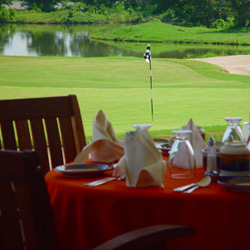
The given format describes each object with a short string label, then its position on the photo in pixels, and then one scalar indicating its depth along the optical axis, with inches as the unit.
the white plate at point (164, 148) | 130.0
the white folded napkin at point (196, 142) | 119.3
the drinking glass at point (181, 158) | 112.1
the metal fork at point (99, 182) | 109.1
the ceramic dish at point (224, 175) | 108.7
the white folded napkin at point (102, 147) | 122.9
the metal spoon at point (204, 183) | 106.5
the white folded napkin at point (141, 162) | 107.0
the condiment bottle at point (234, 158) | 108.5
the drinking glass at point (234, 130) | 119.8
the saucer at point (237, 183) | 103.5
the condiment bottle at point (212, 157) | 113.0
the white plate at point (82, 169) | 114.0
